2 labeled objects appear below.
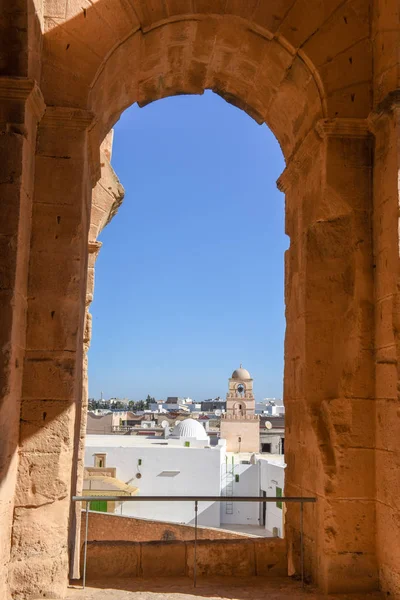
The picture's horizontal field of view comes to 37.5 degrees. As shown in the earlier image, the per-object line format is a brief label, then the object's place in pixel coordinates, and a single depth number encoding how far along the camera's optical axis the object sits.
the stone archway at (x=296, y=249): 4.25
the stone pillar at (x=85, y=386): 6.09
